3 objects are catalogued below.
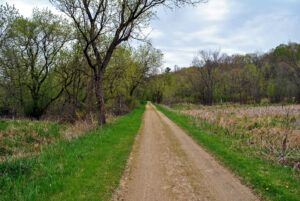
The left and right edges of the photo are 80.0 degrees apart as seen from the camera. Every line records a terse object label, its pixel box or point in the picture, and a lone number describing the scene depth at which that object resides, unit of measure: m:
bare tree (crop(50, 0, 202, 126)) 12.37
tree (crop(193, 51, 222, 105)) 49.00
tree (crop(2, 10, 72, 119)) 19.22
